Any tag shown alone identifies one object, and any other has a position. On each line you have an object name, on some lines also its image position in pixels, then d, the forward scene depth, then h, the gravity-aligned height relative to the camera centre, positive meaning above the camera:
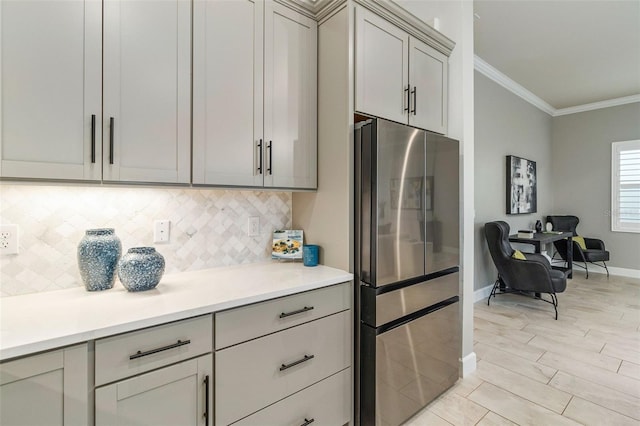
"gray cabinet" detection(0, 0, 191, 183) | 1.10 +0.49
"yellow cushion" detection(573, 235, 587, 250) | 5.32 -0.48
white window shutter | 5.30 +0.51
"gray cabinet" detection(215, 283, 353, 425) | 1.27 -0.70
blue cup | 1.88 -0.26
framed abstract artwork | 4.67 +0.47
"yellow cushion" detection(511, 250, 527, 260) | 3.81 -0.52
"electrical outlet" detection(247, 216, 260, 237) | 1.98 -0.09
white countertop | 0.95 -0.36
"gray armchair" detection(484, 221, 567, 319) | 3.55 -0.64
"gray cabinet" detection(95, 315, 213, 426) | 1.01 -0.58
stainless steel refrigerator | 1.65 -0.30
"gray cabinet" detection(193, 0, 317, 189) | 1.51 +0.64
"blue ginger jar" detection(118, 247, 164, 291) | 1.34 -0.26
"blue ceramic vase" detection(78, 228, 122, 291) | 1.35 -0.21
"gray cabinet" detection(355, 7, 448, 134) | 1.79 +0.91
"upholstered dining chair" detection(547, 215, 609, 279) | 5.05 -0.53
